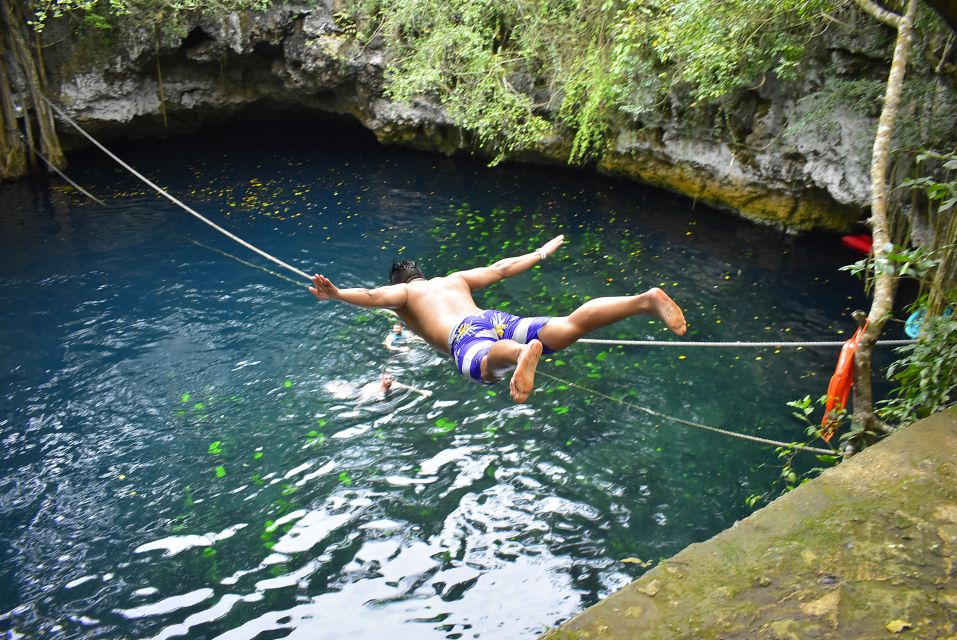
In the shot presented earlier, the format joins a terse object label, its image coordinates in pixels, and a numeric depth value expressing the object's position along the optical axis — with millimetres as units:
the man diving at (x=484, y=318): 4148
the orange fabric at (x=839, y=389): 4625
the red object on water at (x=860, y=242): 10095
